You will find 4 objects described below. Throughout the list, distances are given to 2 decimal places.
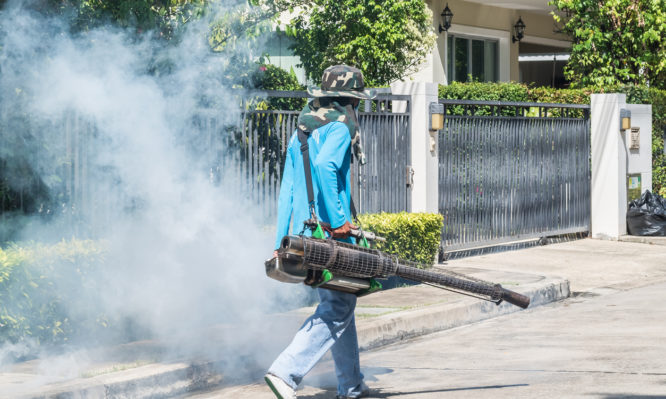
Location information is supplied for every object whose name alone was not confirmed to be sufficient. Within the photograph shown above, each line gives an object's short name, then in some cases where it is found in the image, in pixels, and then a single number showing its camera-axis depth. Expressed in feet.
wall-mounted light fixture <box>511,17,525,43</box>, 79.20
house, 70.03
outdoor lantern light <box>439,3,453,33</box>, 68.44
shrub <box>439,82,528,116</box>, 59.80
